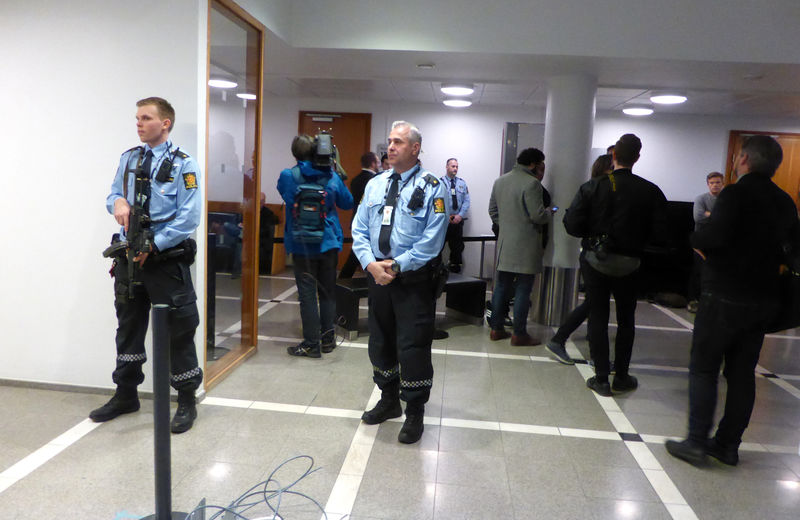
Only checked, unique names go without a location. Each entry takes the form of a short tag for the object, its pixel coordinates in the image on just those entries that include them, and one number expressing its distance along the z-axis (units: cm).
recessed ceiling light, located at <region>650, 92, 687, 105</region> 649
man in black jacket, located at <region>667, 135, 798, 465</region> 261
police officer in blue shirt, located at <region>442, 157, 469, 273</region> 779
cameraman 418
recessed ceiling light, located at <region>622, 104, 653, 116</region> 780
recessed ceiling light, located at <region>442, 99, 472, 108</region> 784
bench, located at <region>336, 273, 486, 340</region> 493
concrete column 558
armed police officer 285
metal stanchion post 173
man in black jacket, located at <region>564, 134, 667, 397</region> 361
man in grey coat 481
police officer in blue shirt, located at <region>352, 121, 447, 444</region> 286
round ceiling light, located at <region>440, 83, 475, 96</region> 641
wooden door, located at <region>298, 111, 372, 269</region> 854
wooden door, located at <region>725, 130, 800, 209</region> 843
